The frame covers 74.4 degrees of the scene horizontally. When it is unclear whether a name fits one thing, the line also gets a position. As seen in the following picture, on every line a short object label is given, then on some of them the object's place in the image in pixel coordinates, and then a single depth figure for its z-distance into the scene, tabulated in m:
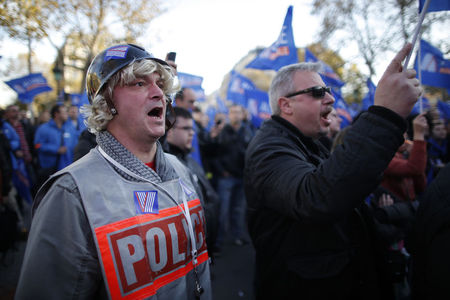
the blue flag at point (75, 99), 8.73
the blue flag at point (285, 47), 4.36
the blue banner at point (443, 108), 6.25
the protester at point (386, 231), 1.74
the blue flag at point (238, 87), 7.40
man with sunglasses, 1.16
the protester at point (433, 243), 1.28
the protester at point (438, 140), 5.46
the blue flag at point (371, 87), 5.01
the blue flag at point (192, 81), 6.32
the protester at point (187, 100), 4.60
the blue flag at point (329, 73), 5.05
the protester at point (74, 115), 6.07
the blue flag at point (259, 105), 6.59
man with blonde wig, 1.12
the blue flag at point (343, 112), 5.52
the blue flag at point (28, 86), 7.29
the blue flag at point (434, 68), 4.56
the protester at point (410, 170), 2.91
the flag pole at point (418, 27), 1.24
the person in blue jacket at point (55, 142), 5.29
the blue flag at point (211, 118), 11.79
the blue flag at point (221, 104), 12.35
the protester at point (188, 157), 2.66
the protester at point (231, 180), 5.53
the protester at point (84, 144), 2.62
